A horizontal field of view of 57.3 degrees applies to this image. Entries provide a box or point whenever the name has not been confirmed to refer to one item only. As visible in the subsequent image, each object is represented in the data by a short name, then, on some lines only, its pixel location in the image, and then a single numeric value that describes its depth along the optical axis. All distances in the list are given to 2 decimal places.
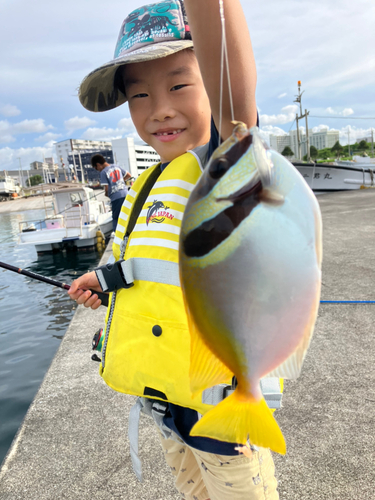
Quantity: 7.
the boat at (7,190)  79.33
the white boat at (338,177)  18.83
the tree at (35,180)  108.44
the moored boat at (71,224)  14.41
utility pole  18.83
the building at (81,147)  121.67
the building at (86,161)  114.50
